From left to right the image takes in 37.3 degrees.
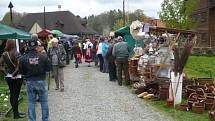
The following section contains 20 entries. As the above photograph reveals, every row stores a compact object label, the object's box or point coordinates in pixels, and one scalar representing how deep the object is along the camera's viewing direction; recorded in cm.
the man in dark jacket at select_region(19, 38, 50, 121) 641
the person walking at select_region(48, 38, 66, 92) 1071
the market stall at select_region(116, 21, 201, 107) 867
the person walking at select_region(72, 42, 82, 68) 1972
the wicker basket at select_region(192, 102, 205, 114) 794
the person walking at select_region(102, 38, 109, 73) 1596
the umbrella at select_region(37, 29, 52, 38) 2026
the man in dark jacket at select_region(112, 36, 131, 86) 1213
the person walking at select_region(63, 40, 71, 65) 2328
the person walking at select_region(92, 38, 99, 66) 1964
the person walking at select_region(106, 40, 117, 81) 1339
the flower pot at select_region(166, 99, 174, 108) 850
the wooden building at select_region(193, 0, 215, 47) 3440
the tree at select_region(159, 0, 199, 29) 3465
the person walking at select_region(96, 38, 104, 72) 1704
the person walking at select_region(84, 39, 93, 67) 2008
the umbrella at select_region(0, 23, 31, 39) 965
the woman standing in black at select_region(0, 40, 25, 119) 734
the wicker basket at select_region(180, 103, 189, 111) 812
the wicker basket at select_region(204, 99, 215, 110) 814
